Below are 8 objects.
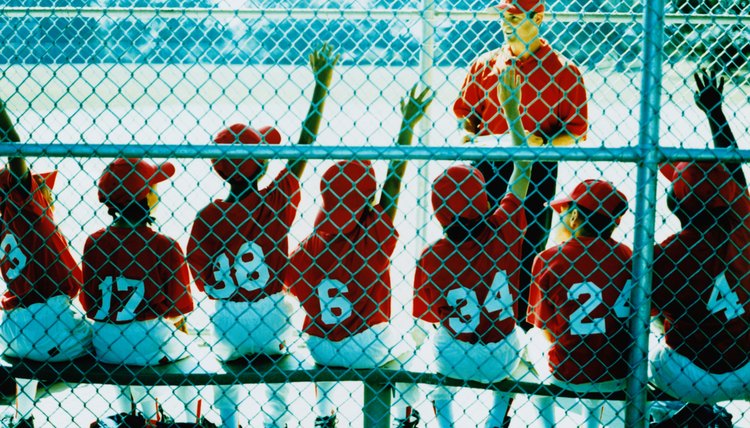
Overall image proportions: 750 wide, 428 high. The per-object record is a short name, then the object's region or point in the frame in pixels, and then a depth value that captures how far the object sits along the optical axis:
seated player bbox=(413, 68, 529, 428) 2.70
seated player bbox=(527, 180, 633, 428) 2.62
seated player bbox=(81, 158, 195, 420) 2.82
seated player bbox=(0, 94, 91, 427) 2.83
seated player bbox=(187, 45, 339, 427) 2.84
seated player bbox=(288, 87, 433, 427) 2.78
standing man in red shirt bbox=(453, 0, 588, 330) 3.52
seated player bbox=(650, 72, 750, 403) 2.58
